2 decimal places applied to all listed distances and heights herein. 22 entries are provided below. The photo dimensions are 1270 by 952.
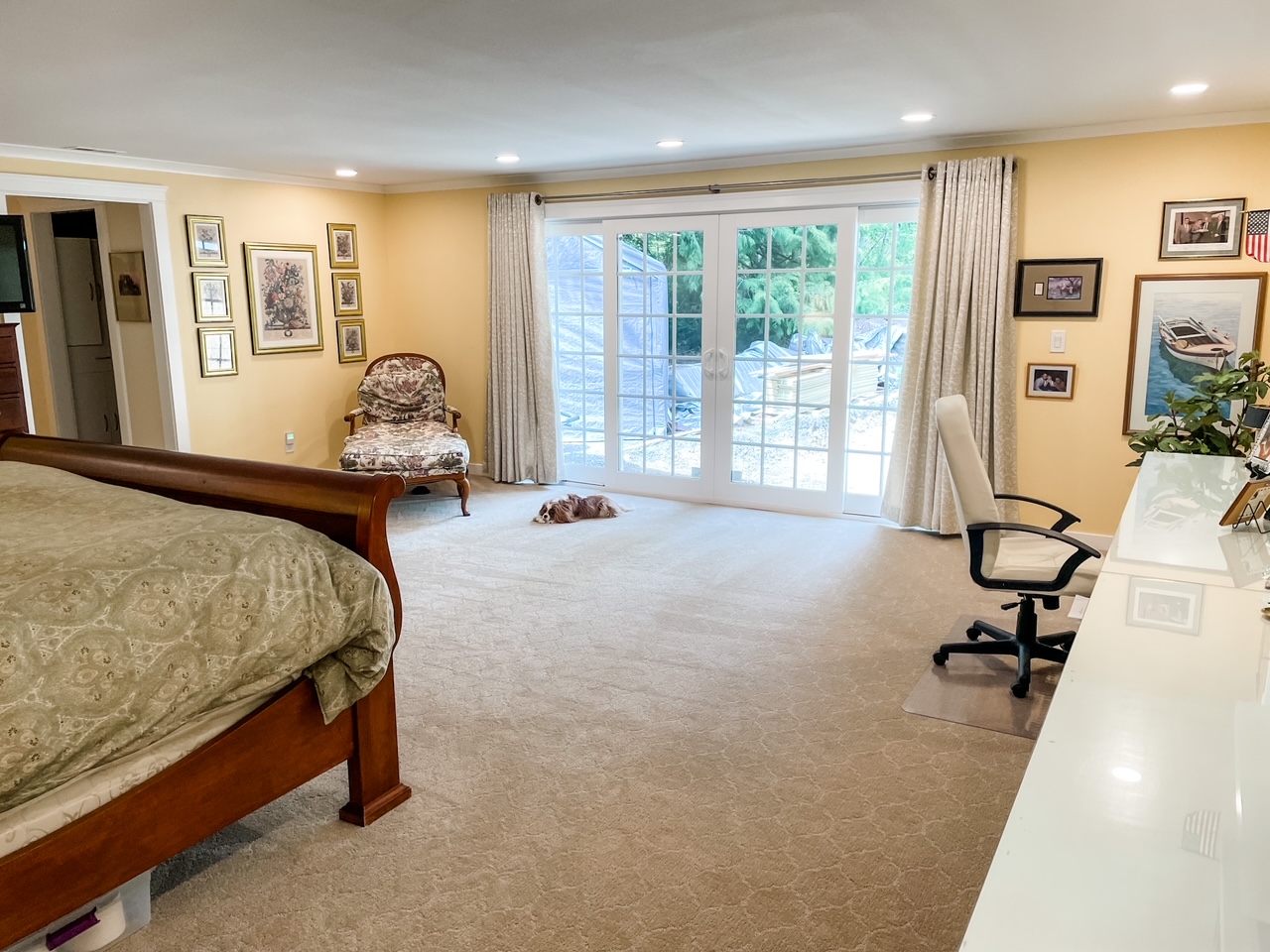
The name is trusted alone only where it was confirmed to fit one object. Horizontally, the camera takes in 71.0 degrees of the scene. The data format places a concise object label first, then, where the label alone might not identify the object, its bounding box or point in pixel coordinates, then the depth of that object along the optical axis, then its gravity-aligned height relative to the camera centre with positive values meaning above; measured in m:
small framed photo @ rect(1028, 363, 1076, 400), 4.93 -0.32
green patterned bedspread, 1.71 -0.63
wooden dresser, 4.88 -0.28
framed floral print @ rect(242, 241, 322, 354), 6.27 +0.23
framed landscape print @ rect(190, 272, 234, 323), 5.93 +0.22
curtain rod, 5.24 +0.88
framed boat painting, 4.44 -0.06
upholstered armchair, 5.86 -0.71
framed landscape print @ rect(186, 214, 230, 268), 5.84 +0.59
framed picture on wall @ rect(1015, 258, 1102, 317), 4.79 +0.19
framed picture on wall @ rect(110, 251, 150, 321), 5.86 +0.30
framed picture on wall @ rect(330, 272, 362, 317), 6.85 +0.28
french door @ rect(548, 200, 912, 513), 5.58 -0.21
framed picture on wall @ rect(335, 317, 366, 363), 6.92 -0.07
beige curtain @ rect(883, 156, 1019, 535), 4.93 +0.03
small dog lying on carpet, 5.78 -1.19
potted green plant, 4.01 -0.43
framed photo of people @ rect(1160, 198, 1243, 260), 4.41 +0.46
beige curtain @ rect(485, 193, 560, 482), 6.52 -0.16
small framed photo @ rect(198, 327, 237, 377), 5.98 -0.15
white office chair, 3.05 -0.86
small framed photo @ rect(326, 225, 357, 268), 6.76 +0.64
